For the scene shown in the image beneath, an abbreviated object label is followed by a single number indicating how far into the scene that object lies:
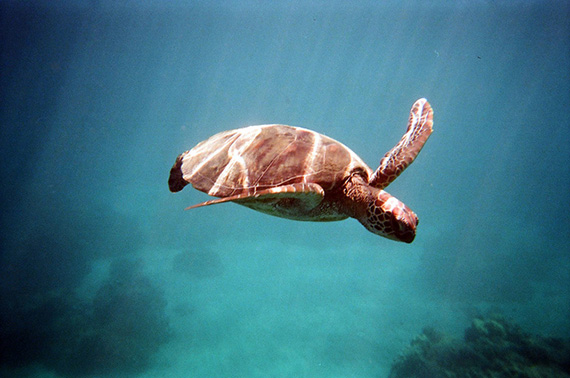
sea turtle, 2.14
